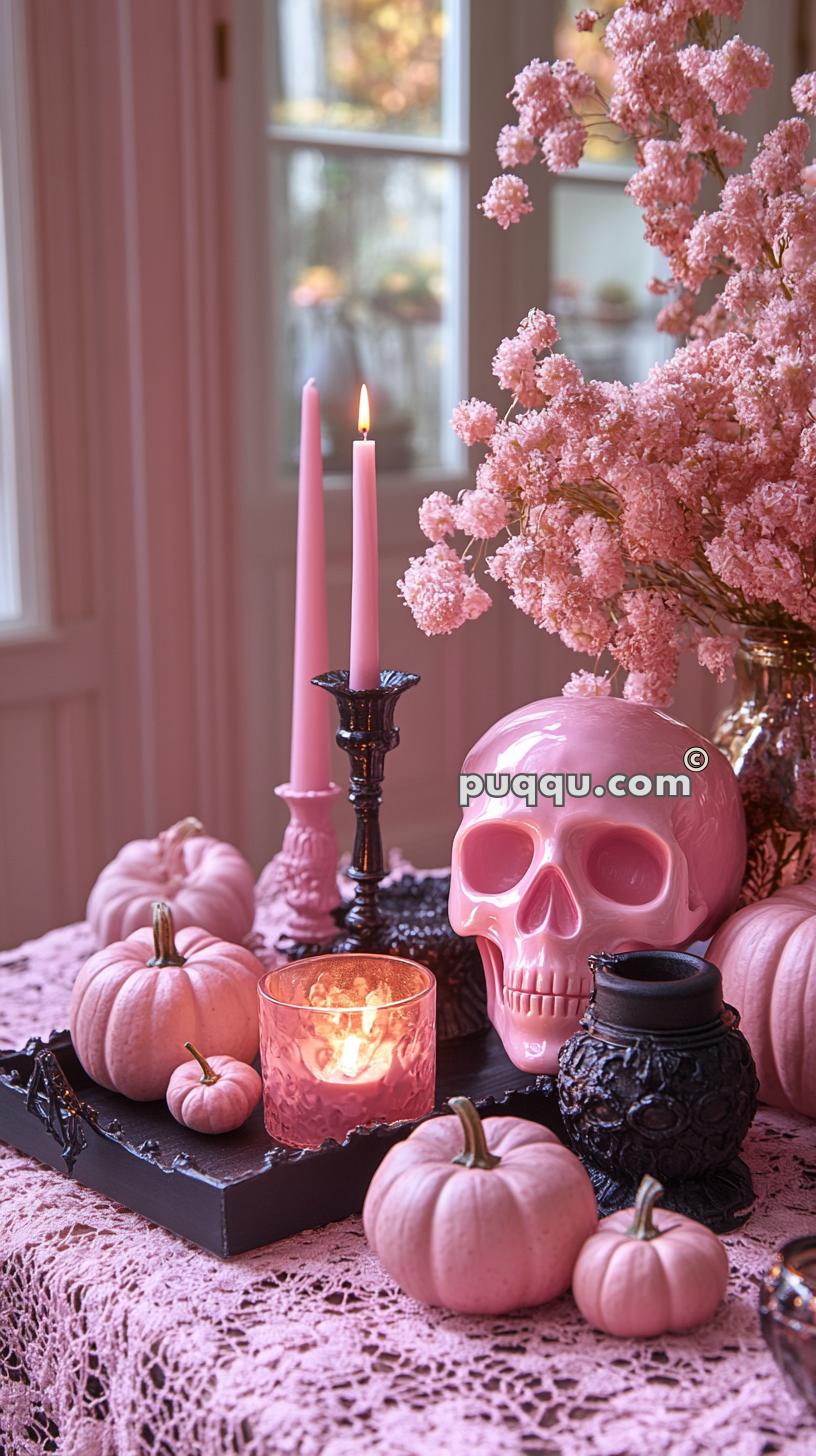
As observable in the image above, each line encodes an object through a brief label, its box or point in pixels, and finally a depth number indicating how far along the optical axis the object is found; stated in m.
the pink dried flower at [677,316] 1.15
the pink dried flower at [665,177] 1.02
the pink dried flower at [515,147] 1.07
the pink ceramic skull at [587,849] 0.95
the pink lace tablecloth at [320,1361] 0.66
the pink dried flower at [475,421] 0.97
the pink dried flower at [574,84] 1.04
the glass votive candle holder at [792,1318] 0.64
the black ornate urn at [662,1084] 0.79
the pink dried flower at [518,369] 0.98
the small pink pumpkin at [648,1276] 0.70
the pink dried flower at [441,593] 0.97
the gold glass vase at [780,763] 1.04
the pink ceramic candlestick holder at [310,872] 1.17
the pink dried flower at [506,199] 1.03
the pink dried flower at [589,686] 1.04
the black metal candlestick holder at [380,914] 1.00
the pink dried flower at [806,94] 0.95
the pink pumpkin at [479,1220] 0.71
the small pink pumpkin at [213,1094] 0.89
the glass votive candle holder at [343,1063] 0.85
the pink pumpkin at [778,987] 0.91
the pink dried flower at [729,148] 1.04
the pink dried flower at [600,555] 0.95
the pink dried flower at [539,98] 1.04
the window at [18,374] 2.24
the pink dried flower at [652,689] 1.04
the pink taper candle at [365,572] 0.99
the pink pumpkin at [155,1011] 0.94
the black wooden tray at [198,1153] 0.81
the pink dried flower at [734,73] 0.97
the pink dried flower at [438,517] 1.00
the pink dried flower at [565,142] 1.05
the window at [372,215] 2.76
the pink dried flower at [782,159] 0.96
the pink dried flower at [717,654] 1.01
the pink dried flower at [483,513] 0.97
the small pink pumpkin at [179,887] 1.20
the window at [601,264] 3.27
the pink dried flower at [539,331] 0.97
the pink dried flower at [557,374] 0.94
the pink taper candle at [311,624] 1.11
